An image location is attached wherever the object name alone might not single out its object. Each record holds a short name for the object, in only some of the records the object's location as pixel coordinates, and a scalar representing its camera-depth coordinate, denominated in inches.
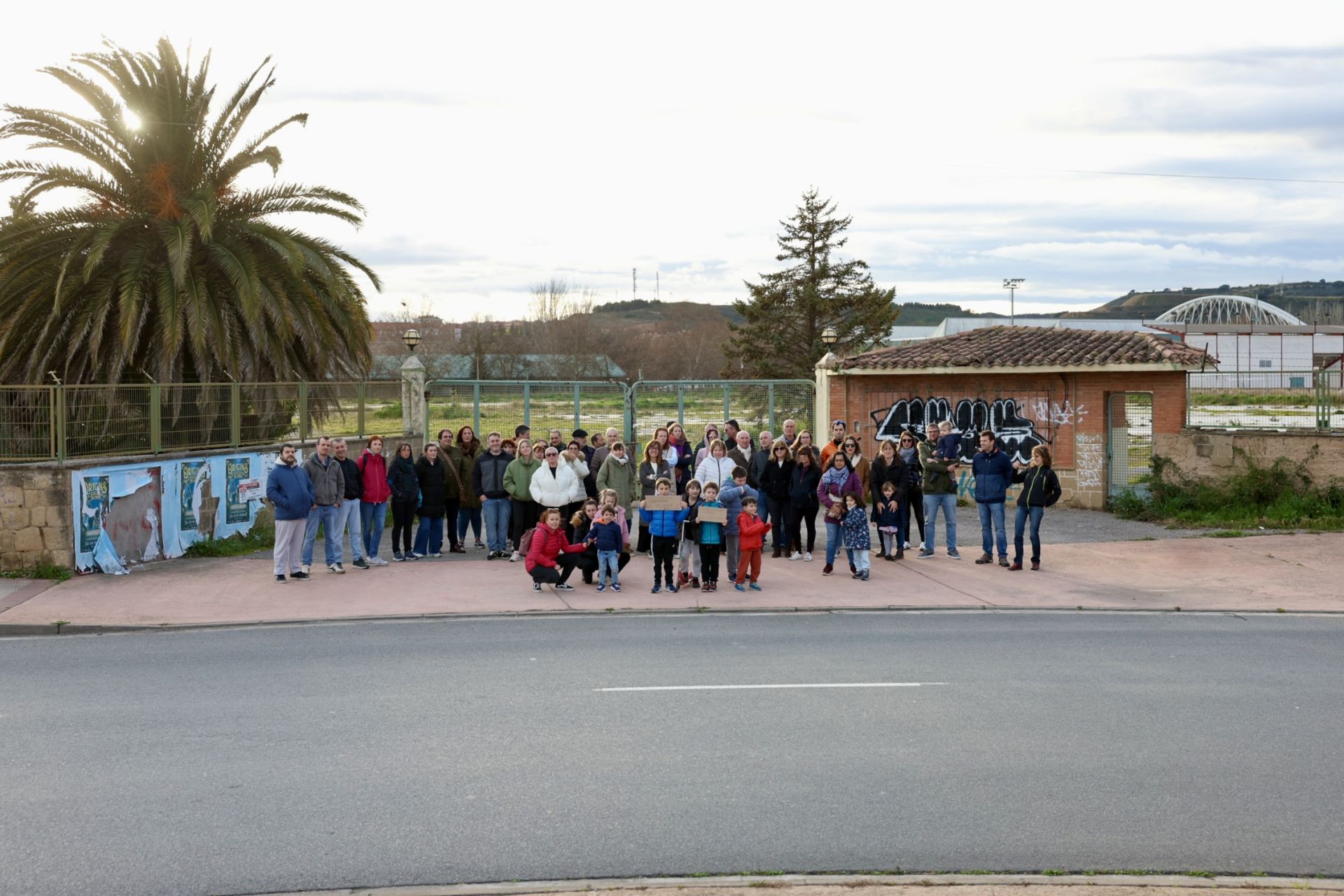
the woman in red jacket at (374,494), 636.7
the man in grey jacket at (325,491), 607.8
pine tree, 2116.1
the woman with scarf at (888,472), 653.3
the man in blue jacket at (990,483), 642.8
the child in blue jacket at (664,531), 569.3
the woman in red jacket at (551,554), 563.8
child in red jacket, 579.2
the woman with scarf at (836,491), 622.8
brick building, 888.3
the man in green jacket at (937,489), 663.8
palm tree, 738.2
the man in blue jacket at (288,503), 585.6
